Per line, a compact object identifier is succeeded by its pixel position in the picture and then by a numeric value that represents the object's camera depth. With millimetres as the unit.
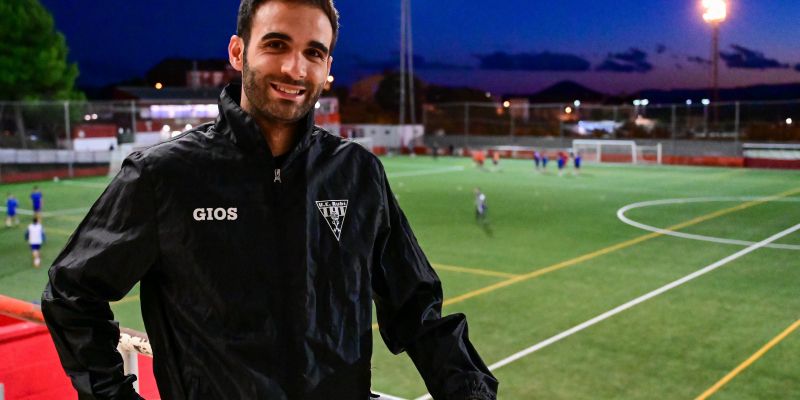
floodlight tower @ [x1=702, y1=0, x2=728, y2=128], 50938
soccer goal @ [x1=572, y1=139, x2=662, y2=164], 50125
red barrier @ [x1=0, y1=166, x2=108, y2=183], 39594
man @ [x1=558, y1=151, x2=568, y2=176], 40750
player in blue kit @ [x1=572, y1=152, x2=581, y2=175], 40438
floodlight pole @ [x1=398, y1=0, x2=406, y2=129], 58734
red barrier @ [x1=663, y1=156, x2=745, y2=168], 45688
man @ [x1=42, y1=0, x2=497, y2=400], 2244
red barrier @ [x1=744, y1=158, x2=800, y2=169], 43719
